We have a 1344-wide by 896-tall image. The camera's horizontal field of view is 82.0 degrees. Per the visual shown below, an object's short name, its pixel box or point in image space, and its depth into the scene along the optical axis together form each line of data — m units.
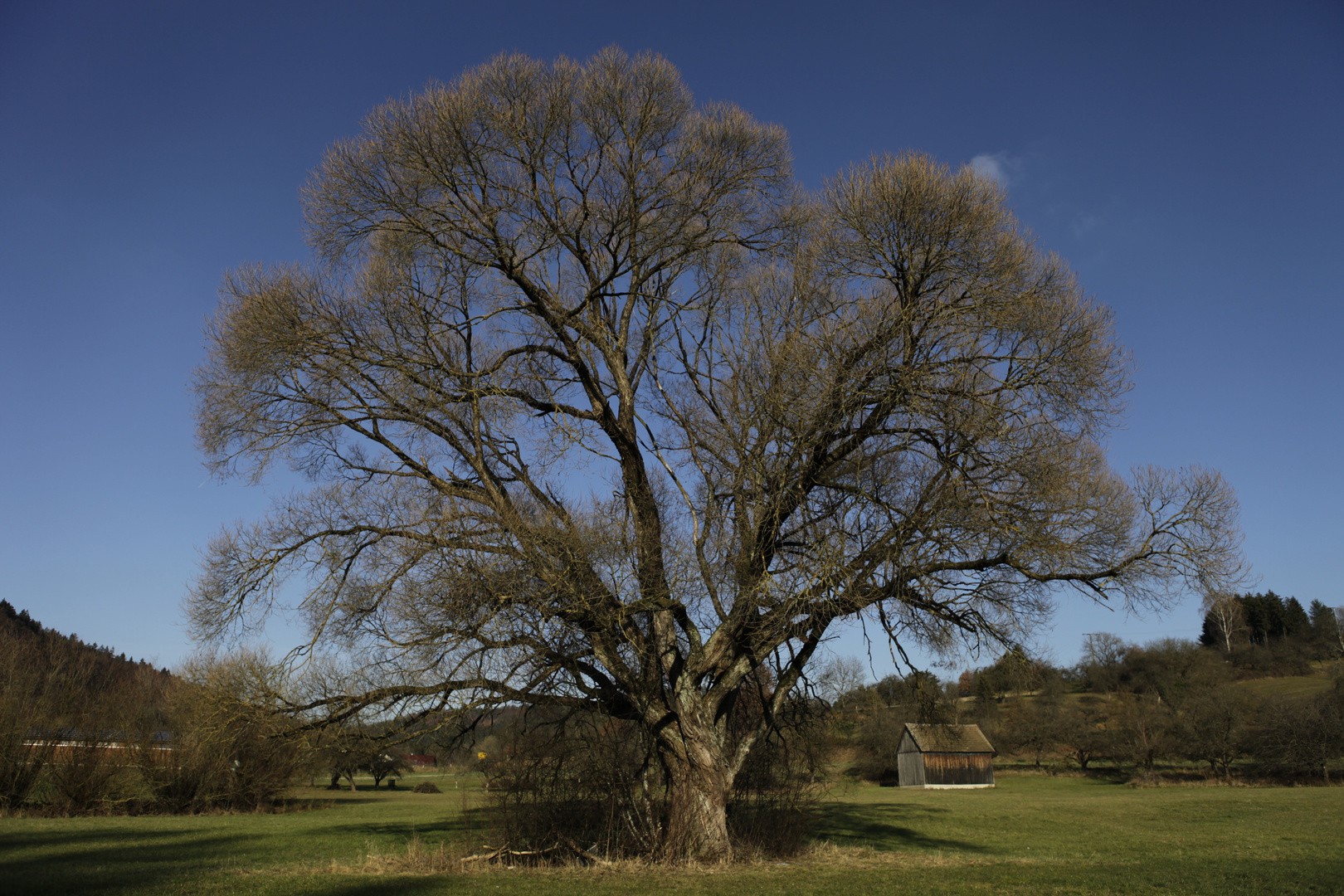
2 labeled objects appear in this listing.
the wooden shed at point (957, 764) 51.91
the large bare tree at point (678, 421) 11.27
